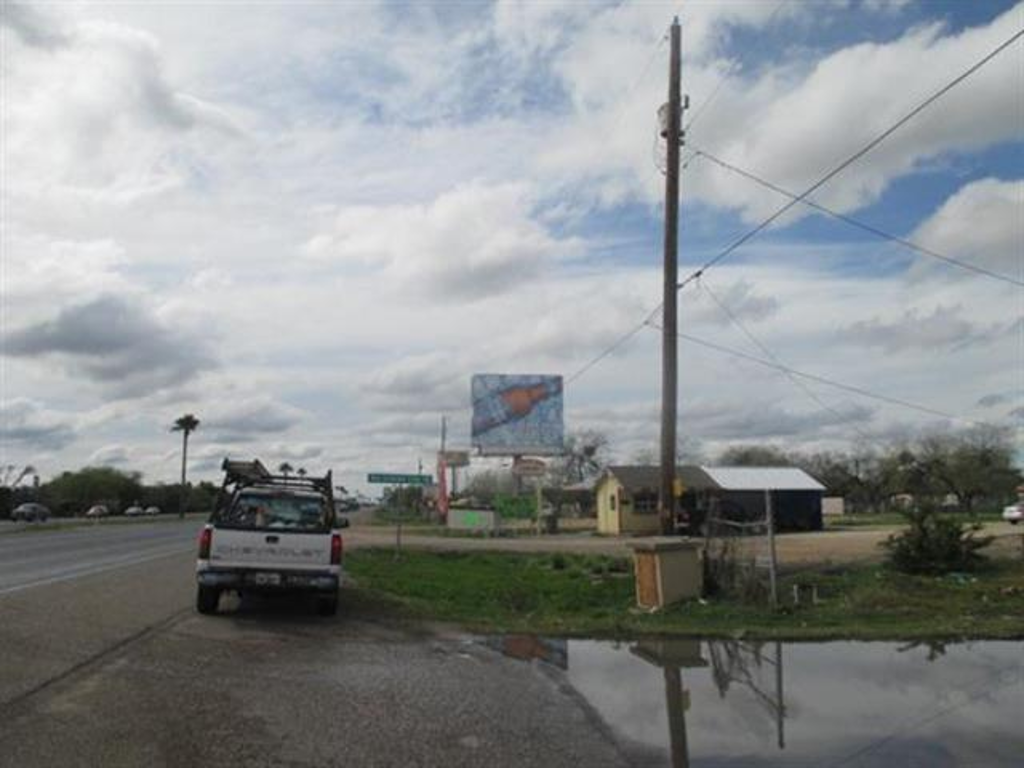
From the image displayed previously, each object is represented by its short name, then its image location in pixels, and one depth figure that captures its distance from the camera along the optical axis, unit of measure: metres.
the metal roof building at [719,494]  53.47
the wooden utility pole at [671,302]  19.56
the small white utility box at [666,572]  15.57
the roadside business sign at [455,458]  77.69
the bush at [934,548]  17.70
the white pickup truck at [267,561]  14.38
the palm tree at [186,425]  116.94
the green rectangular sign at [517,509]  56.41
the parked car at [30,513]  81.81
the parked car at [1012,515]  51.19
